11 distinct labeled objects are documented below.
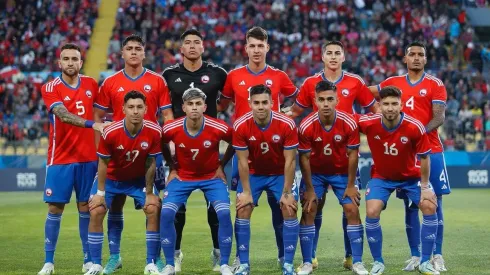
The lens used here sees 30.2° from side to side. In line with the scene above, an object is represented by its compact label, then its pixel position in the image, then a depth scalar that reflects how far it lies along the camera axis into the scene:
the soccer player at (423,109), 10.44
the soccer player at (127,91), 10.37
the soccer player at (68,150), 10.30
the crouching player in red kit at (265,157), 9.66
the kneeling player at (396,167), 9.76
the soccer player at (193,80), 10.61
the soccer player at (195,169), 9.68
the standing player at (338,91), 10.56
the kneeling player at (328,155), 9.83
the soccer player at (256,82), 10.51
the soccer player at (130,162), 9.78
